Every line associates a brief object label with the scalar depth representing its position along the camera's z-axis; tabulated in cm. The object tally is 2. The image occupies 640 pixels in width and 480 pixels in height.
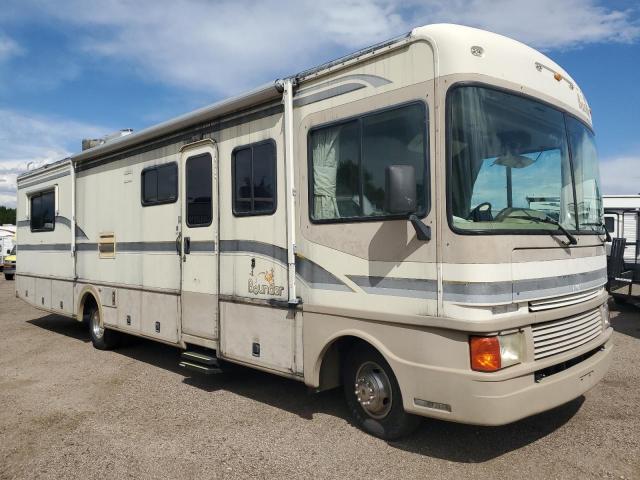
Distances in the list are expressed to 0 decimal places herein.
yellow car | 2433
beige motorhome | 391
